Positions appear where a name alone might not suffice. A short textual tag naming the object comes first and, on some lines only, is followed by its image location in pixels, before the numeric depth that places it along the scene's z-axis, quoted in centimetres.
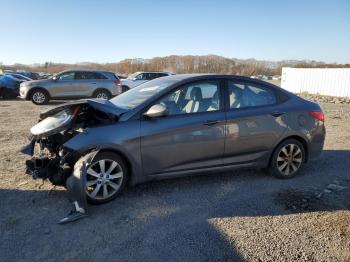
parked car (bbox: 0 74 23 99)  2007
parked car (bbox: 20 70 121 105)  1672
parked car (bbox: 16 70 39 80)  3669
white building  2580
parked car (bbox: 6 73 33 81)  2239
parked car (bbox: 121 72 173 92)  2228
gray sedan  445
